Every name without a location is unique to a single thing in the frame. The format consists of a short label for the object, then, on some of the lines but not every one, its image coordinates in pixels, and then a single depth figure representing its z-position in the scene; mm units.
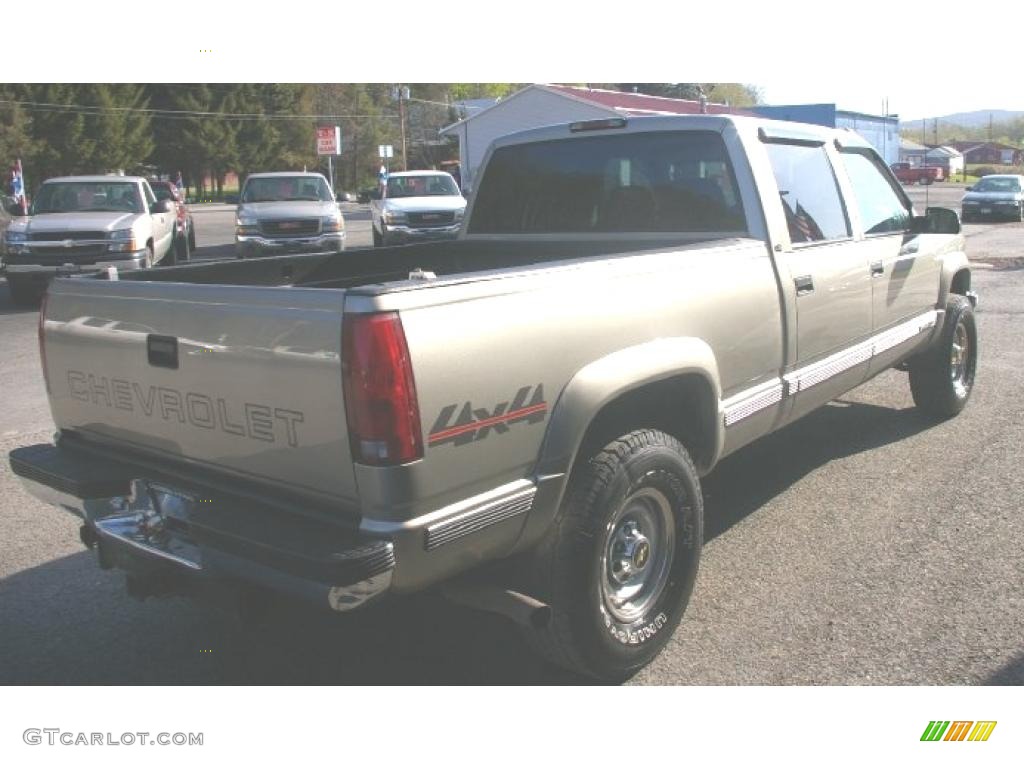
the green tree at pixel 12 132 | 44031
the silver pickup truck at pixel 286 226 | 16125
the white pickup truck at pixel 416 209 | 19219
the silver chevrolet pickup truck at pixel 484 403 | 2506
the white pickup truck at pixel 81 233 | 13102
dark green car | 29500
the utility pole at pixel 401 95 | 52438
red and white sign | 35312
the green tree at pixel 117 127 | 49719
